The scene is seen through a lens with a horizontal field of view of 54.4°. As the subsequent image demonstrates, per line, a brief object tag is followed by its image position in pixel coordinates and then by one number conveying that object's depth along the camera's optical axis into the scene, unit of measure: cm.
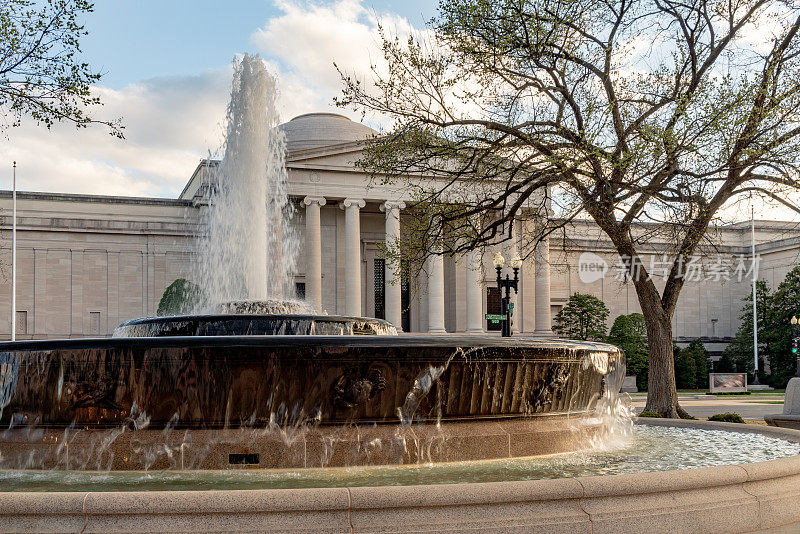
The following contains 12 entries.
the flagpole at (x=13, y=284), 4502
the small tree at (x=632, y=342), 5234
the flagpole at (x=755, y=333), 5591
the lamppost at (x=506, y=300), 3091
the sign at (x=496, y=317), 3086
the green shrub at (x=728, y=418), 1898
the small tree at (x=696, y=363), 5825
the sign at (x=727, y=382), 4772
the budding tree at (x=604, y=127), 1920
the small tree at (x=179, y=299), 4606
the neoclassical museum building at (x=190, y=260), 5538
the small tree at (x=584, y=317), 5623
